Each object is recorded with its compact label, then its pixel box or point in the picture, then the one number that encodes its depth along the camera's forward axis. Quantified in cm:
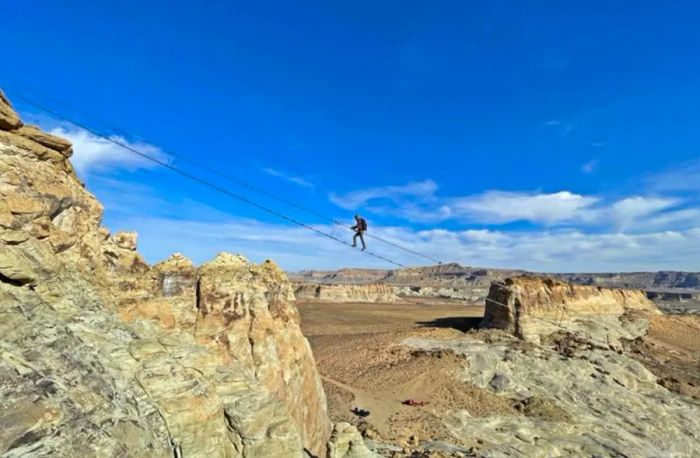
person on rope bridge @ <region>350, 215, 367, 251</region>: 2684
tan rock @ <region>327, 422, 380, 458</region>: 1692
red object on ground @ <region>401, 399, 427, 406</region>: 3030
